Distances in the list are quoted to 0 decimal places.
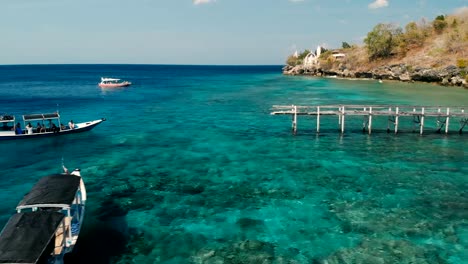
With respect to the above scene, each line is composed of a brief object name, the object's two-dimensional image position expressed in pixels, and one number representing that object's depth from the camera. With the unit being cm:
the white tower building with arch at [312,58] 17562
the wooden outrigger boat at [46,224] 1367
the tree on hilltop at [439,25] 12281
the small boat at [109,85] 11461
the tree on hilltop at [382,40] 12688
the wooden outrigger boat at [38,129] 4144
